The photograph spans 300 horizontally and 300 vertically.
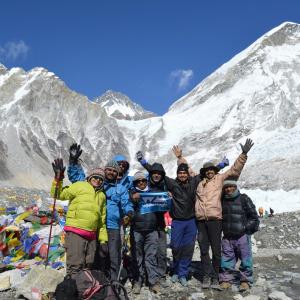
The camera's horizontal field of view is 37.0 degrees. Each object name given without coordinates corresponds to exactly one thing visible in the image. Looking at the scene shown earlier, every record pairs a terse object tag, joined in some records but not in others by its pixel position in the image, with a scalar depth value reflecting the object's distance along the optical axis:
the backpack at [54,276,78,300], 5.59
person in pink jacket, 7.55
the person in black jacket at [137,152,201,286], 7.68
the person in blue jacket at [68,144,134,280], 7.12
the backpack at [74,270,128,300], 5.68
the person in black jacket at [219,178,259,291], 7.63
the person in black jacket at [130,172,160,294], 7.33
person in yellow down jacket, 6.29
